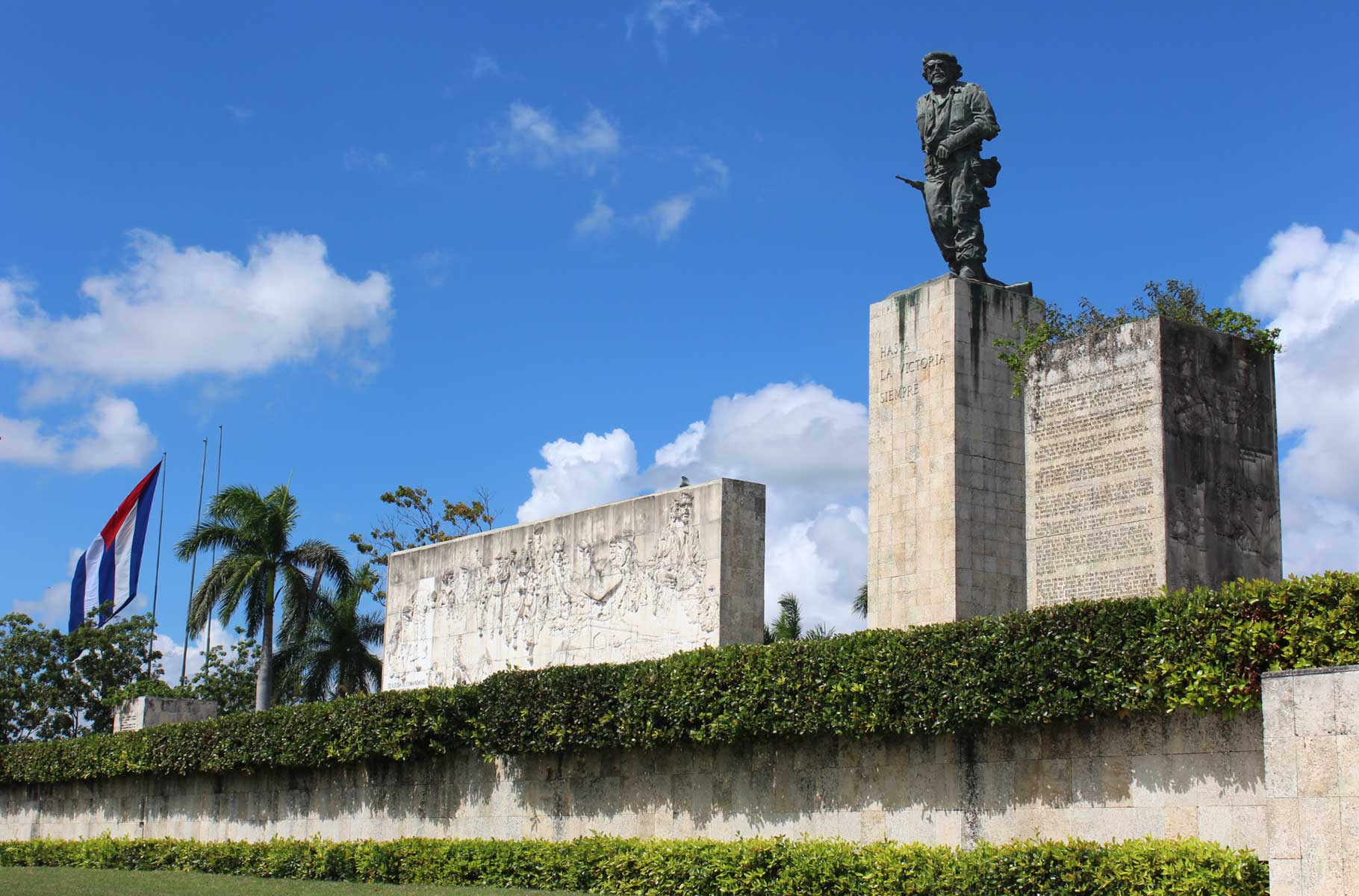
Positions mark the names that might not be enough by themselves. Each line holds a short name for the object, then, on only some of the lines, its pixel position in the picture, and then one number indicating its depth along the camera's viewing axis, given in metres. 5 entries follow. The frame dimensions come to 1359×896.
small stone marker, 25.52
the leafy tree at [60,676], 36.59
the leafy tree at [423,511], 37.03
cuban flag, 28.97
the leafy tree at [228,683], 38.25
